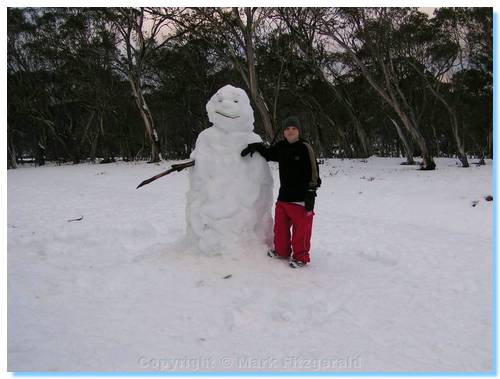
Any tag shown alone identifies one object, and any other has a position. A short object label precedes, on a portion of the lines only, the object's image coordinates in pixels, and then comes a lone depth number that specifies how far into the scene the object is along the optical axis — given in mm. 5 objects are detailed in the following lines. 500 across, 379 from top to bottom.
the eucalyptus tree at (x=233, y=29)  14190
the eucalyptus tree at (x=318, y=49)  14844
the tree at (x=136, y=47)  18266
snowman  4148
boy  3986
